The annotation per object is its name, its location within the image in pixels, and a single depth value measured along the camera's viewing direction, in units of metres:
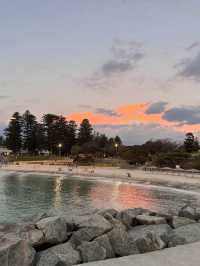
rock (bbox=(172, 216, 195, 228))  12.30
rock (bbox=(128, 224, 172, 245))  9.73
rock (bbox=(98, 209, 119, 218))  13.50
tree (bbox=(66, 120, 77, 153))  112.56
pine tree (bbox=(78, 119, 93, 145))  113.44
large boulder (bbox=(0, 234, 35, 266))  7.73
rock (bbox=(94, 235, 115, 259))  8.95
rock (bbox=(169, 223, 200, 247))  9.73
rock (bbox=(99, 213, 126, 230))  11.20
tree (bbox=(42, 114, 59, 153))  108.00
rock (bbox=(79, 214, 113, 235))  10.04
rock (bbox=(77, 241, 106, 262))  8.49
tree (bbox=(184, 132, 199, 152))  90.00
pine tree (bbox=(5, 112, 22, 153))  105.93
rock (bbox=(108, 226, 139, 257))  9.02
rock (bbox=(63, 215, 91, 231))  11.14
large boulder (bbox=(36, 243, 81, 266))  8.09
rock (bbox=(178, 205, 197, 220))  13.86
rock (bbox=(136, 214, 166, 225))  12.18
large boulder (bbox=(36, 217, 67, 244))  9.77
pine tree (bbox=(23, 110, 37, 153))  106.75
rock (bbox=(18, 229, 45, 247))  9.46
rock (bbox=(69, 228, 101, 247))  9.70
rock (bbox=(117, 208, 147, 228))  12.58
